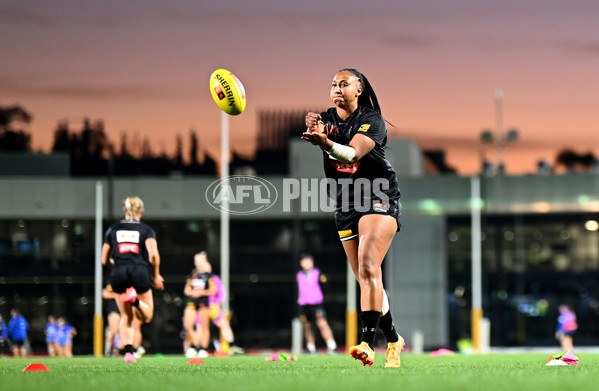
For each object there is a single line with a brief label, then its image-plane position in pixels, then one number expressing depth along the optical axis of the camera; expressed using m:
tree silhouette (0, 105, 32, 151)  58.91
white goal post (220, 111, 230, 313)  30.25
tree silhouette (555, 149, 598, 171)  90.62
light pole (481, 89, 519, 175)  45.41
